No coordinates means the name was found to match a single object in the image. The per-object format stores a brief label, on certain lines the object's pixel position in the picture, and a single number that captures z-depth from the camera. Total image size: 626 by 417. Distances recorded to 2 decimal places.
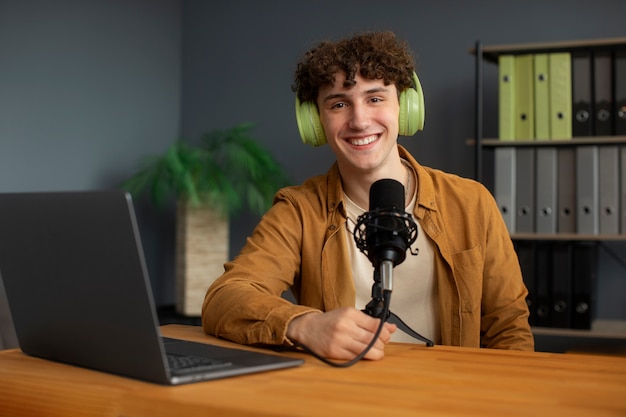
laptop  1.01
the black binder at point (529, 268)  3.46
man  1.82
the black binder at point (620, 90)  3.37
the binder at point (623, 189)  3.36
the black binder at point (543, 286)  3.45
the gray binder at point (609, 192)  3.37
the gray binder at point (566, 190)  3.43
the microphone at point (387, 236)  1.26
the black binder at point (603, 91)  3.39
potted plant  3.94
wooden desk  0.93
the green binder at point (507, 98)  3.50
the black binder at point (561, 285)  3.42
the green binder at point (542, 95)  3.45
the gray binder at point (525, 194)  3.48
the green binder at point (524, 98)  3.48
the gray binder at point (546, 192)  3.46
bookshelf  3.37
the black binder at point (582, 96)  3.42
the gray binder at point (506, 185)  3.49
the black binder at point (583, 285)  3.39
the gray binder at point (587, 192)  3.39
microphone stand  1.25
